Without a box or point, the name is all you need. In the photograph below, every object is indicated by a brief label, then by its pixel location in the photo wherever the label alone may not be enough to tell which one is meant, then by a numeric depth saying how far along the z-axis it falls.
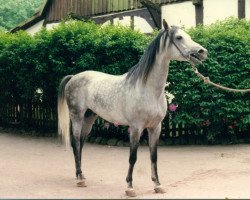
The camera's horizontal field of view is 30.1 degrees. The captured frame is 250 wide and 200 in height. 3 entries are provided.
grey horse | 6.41
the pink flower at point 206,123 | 11.52
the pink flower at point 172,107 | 11.41
